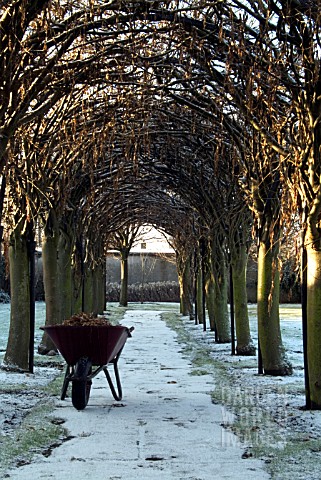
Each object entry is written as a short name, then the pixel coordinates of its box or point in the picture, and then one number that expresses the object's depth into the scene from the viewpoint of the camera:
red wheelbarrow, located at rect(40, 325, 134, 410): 7.15
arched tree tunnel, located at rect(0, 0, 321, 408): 6.55
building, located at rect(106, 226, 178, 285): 44.25
